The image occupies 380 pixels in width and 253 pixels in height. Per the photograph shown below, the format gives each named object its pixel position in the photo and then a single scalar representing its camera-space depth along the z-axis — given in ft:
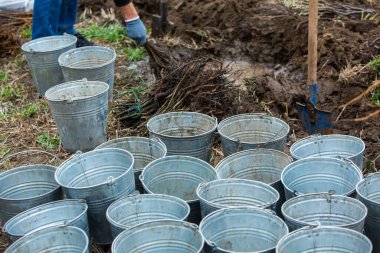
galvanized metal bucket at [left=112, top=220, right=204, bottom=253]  10.85
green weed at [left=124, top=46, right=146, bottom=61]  22.62
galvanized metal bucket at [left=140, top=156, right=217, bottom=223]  13.33
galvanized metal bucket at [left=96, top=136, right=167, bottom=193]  14.52
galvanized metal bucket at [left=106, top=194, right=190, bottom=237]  12.00
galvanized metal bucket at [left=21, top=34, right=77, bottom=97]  18.98
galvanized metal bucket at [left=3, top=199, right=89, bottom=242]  11.91
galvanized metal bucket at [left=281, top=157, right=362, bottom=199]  12.74
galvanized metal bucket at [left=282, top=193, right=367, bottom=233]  11.37
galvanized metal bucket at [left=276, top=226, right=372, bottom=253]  10.39
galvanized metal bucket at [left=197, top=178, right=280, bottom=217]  12.20
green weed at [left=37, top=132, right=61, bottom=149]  17.49
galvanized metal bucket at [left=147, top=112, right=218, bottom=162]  14.51
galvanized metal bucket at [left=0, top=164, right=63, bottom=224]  13.74
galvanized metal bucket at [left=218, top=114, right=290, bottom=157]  15.23
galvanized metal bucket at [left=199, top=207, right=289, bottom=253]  11.12
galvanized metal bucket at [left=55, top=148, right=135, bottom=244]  12.34
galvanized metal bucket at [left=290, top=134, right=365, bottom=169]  14.06
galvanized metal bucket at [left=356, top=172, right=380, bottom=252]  11.44
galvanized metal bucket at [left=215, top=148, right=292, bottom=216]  13.70
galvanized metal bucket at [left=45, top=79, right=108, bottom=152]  15.75
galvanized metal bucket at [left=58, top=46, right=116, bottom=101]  17.87
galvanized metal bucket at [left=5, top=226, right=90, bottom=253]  11.12
